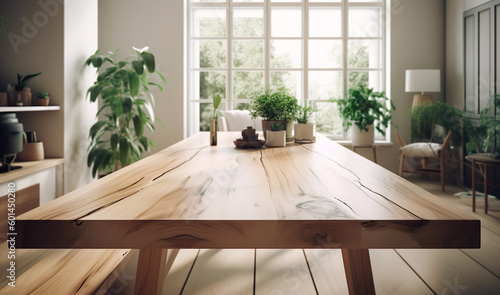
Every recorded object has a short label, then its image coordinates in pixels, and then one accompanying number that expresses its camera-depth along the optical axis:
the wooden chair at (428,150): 4.21
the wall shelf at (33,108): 2.53
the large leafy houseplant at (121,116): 3.79
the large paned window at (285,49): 5.43
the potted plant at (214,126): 2.13
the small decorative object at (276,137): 2.10
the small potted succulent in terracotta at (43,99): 3.02
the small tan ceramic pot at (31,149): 3.00
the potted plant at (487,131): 3.92
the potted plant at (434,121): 4.36
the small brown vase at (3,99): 2.78
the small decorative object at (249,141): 2.04
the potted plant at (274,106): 2.20
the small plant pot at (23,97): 2.91
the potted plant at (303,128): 2.35
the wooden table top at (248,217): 0.71
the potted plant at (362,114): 4.79
